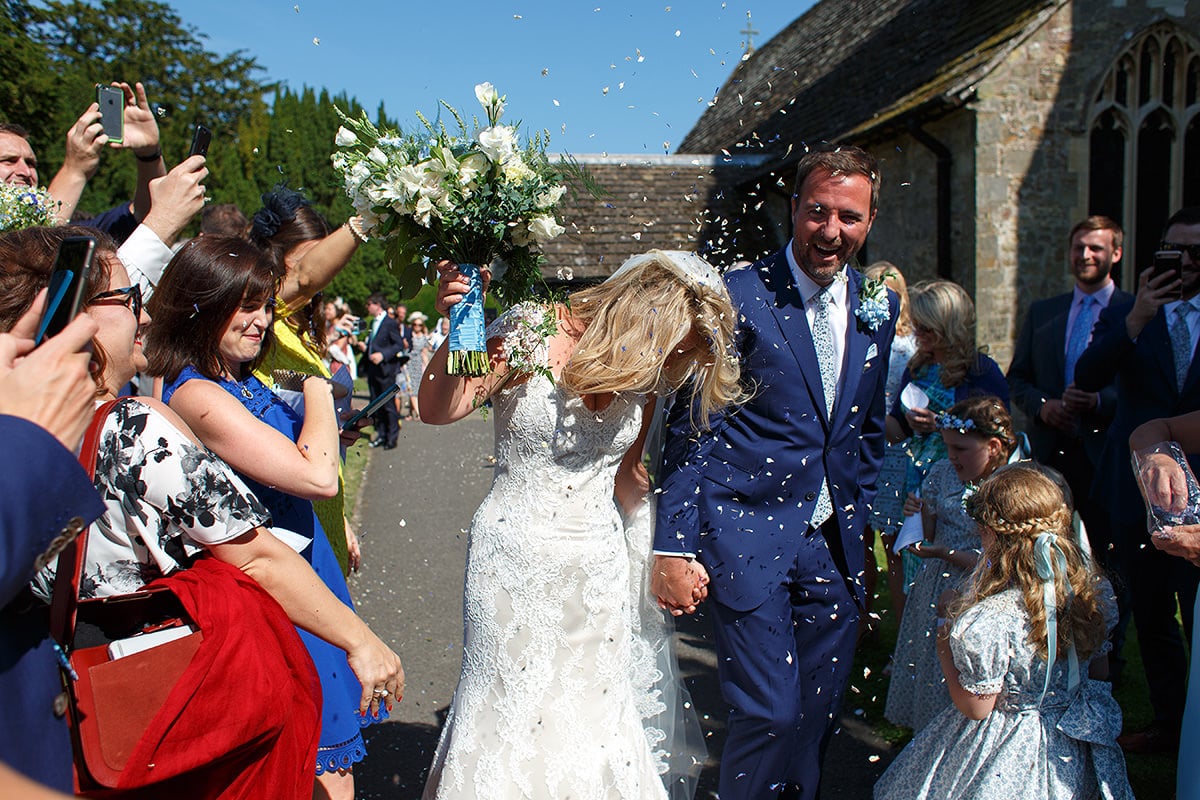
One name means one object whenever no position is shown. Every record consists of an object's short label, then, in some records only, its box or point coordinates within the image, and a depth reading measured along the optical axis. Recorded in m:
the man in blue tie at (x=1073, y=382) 5.26
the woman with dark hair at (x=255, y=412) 2.60
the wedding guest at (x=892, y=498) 5.42
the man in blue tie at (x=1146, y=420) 4.27
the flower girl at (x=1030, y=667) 3.18
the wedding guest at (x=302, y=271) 3.74
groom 3.39
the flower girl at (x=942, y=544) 4.42
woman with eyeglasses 1.88
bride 2.89
